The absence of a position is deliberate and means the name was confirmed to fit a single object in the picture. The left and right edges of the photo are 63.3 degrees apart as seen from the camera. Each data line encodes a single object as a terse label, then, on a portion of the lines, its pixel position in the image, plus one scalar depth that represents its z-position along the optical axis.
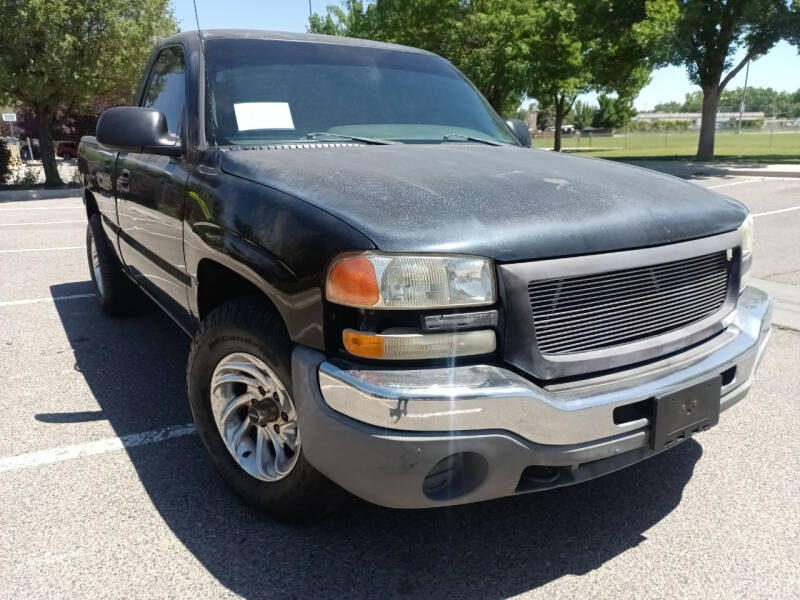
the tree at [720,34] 18.52
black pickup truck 1.83
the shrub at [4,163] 19.45
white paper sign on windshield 2.89
